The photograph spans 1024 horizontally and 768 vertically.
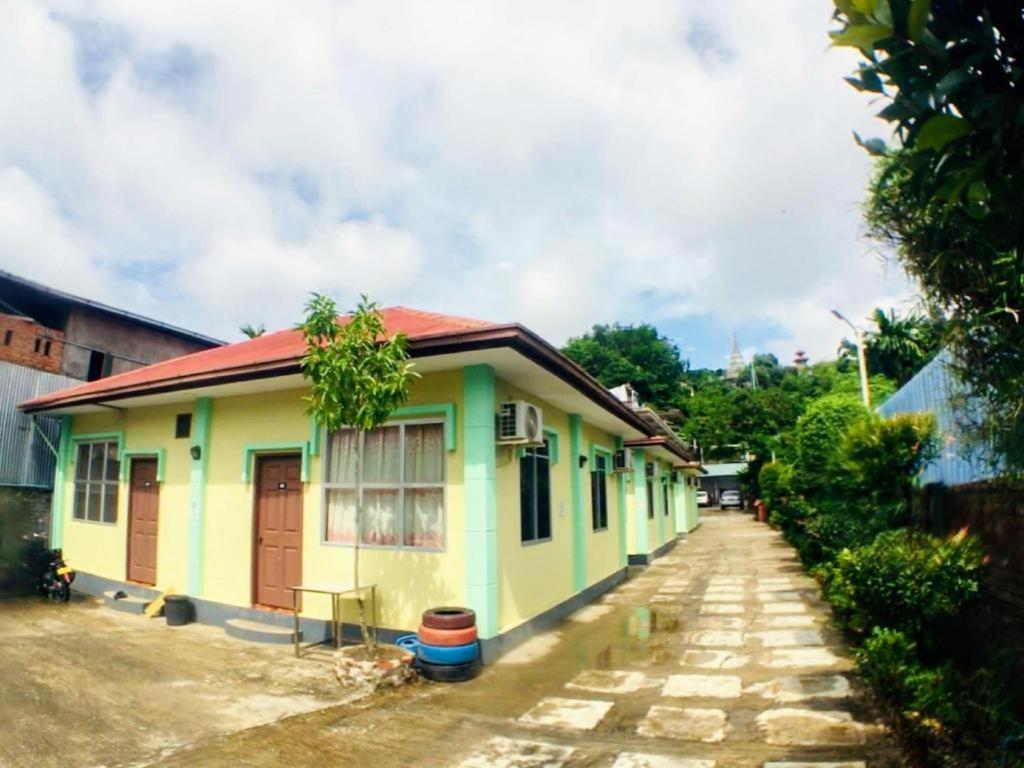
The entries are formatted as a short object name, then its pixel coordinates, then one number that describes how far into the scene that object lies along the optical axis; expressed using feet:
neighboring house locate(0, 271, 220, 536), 38.78
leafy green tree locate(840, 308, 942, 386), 77.10
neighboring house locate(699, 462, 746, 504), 170.91
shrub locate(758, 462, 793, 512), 45.40
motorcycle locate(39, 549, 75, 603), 33.09
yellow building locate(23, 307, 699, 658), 22.47
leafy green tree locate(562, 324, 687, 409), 153.79
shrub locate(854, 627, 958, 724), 13.67
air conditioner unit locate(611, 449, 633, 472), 44.21
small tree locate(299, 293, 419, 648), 20.34
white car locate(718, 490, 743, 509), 152.25
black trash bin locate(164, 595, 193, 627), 27.61
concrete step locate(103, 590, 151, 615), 30.00
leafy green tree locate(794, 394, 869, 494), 30.71
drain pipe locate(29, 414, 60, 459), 39.29
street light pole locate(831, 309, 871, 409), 51.19
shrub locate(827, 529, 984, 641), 16.94
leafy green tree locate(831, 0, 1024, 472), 6.21
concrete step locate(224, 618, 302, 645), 24.31
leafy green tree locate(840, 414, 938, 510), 21.57
